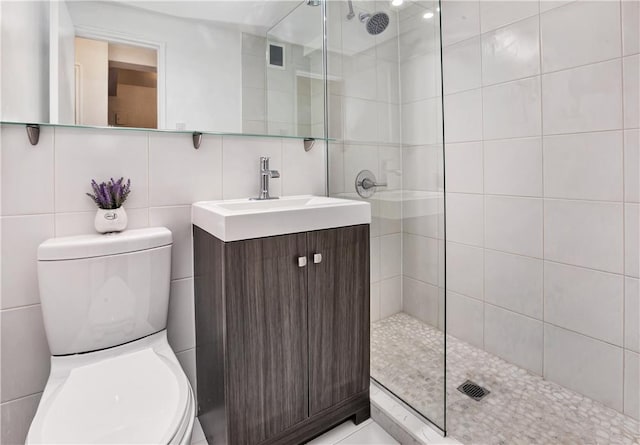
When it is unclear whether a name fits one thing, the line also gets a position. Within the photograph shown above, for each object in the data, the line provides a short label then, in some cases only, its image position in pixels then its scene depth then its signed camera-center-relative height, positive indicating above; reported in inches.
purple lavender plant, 47.7 +3.0
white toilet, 32.5 -17.2
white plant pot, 47.1 -0.6
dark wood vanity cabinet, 44.0 -16.9
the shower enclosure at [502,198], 52.6 +2.5
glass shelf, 44.6 +13.1
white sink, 42.4 -0.4
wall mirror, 46.6 +23.7
